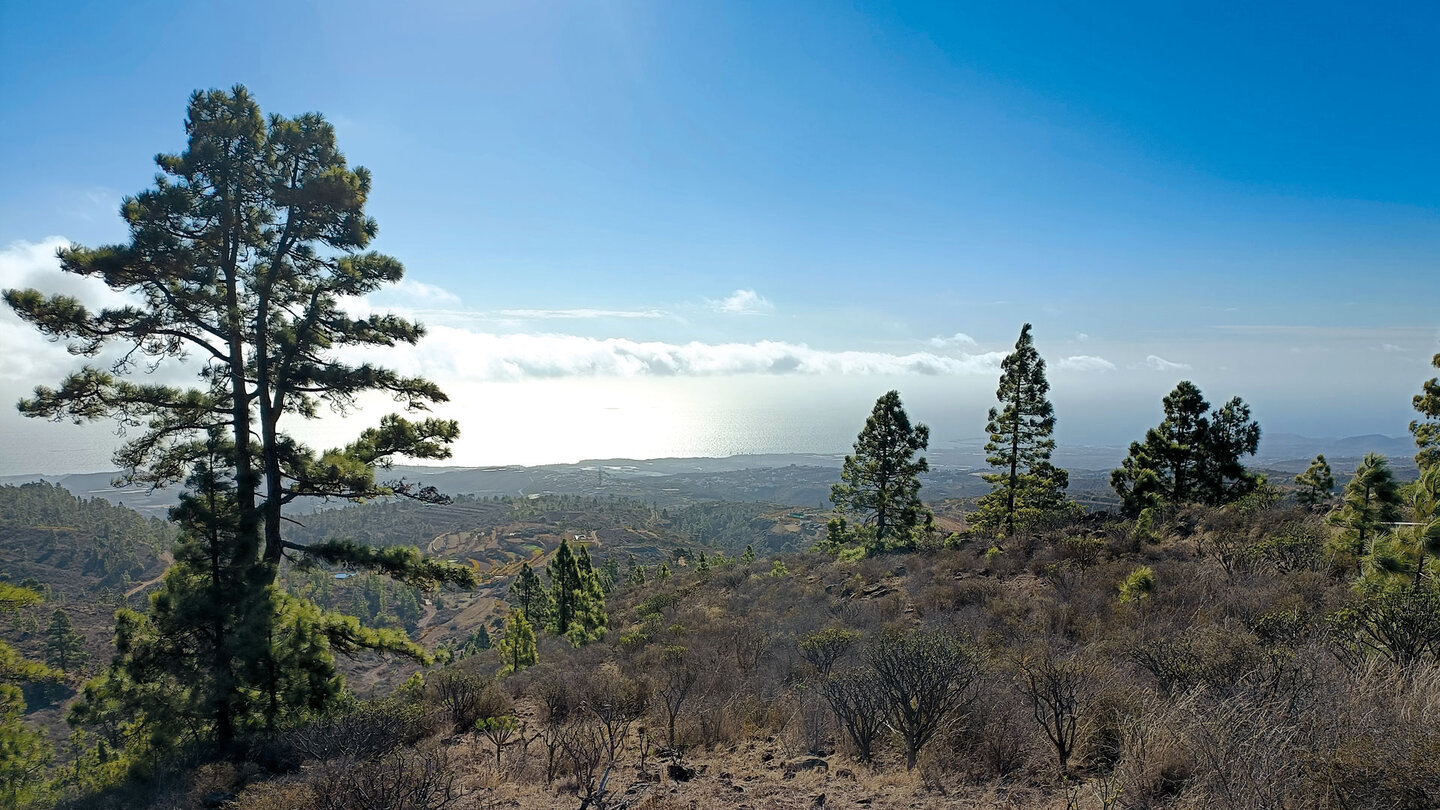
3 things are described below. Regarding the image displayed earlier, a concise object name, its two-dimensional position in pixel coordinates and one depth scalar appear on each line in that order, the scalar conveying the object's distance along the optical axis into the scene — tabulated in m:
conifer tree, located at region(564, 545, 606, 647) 23.77
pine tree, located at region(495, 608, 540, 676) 20.08
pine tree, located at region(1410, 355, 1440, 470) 15.11
